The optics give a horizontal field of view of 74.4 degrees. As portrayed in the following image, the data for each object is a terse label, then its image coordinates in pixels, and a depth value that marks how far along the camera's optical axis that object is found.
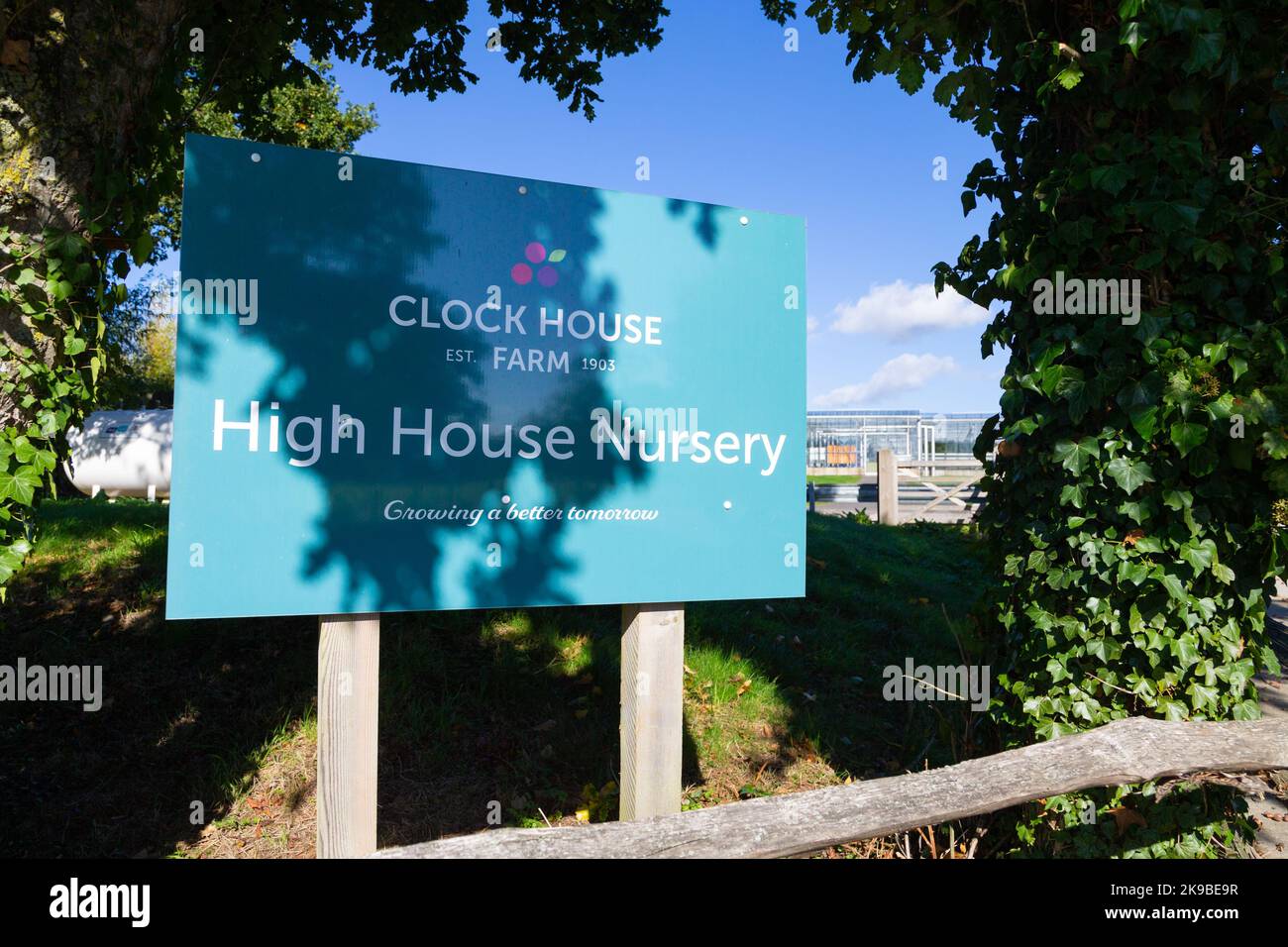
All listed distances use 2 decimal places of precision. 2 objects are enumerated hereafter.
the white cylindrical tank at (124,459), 15.35
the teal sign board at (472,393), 2.89
